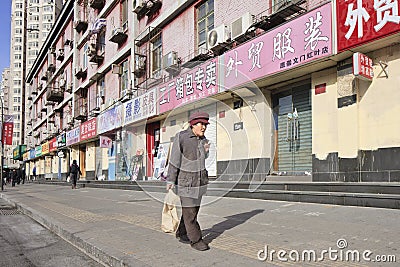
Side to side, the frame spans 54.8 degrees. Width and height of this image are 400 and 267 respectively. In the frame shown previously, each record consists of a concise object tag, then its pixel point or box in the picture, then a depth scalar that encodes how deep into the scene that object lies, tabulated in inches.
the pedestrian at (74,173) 930.8
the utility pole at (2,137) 1133.7
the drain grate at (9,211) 479.8
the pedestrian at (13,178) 1396.7
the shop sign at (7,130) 1169.4
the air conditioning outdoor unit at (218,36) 547.5
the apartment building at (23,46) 3892.7
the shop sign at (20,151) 2659.9
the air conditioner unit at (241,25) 511.2
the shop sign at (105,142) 991.6
